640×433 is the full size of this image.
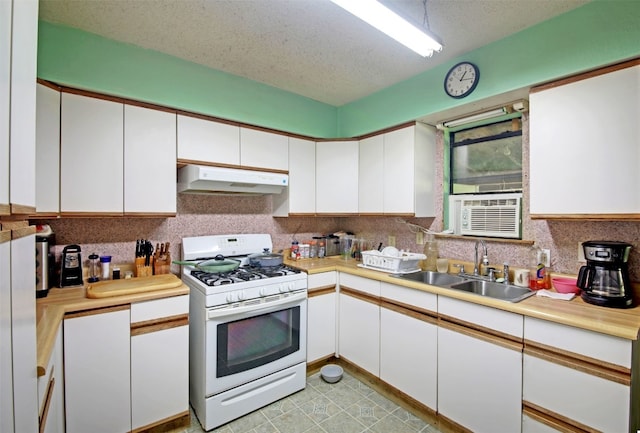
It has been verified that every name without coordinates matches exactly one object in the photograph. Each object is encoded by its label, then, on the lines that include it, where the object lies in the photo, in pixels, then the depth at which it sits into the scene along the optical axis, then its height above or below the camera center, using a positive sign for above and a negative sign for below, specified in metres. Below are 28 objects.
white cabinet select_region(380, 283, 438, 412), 2.01 -0.88
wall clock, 2.20 +1.02
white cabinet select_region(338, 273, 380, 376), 2.39 -0.87
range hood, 2.25 +0.27
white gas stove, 1.99 -0.86
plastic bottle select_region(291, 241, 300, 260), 3.07 -0.36
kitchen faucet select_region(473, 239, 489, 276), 2.31 -0.33
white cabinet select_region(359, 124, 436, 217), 2.61 +0.40
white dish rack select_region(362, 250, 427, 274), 2.46 -0.38
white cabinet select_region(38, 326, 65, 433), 1.09 -0.76
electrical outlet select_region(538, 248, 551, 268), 2.08 -0.27
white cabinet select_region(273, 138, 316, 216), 2.92 +0.31
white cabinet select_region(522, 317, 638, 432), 1.32 -0.75
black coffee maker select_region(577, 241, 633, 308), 1.60 -0.31
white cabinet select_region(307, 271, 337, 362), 2.57 -0.86
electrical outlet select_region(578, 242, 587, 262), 1.92 -0.23
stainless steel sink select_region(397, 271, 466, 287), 2.40 -0.49
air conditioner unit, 2.30 +0.01
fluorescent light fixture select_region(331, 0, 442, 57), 1.37 +0.93
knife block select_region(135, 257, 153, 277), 2.26 -0.40
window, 2.35 +0.48
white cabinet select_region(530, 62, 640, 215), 1.57 +0.39
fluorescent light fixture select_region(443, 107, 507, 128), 2.28 +0.78
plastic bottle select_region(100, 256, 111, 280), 2.16 -0.36
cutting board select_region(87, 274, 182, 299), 1.80 -0.45
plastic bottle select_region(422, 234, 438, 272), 2.62 -0.34
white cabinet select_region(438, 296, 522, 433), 1.63 -0.86
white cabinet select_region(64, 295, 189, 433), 1.68 -0.89
